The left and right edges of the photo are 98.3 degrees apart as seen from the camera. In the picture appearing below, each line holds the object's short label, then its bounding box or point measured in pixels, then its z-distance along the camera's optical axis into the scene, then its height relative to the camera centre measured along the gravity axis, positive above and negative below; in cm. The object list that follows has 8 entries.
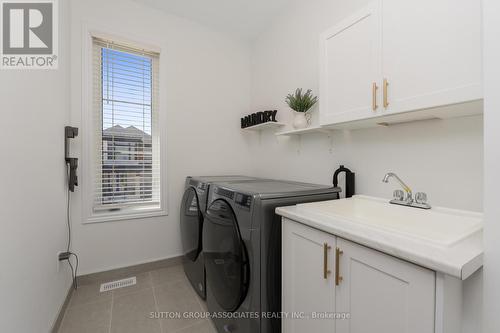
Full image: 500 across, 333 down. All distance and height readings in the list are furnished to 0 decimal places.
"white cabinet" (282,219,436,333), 67 -47
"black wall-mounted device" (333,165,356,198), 164 -13
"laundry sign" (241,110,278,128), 234 +53
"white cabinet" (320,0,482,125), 90 +53
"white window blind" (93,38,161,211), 217 +39
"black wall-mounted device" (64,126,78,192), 181 +4
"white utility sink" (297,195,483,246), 88 -27
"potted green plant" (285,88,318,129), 193 +53
